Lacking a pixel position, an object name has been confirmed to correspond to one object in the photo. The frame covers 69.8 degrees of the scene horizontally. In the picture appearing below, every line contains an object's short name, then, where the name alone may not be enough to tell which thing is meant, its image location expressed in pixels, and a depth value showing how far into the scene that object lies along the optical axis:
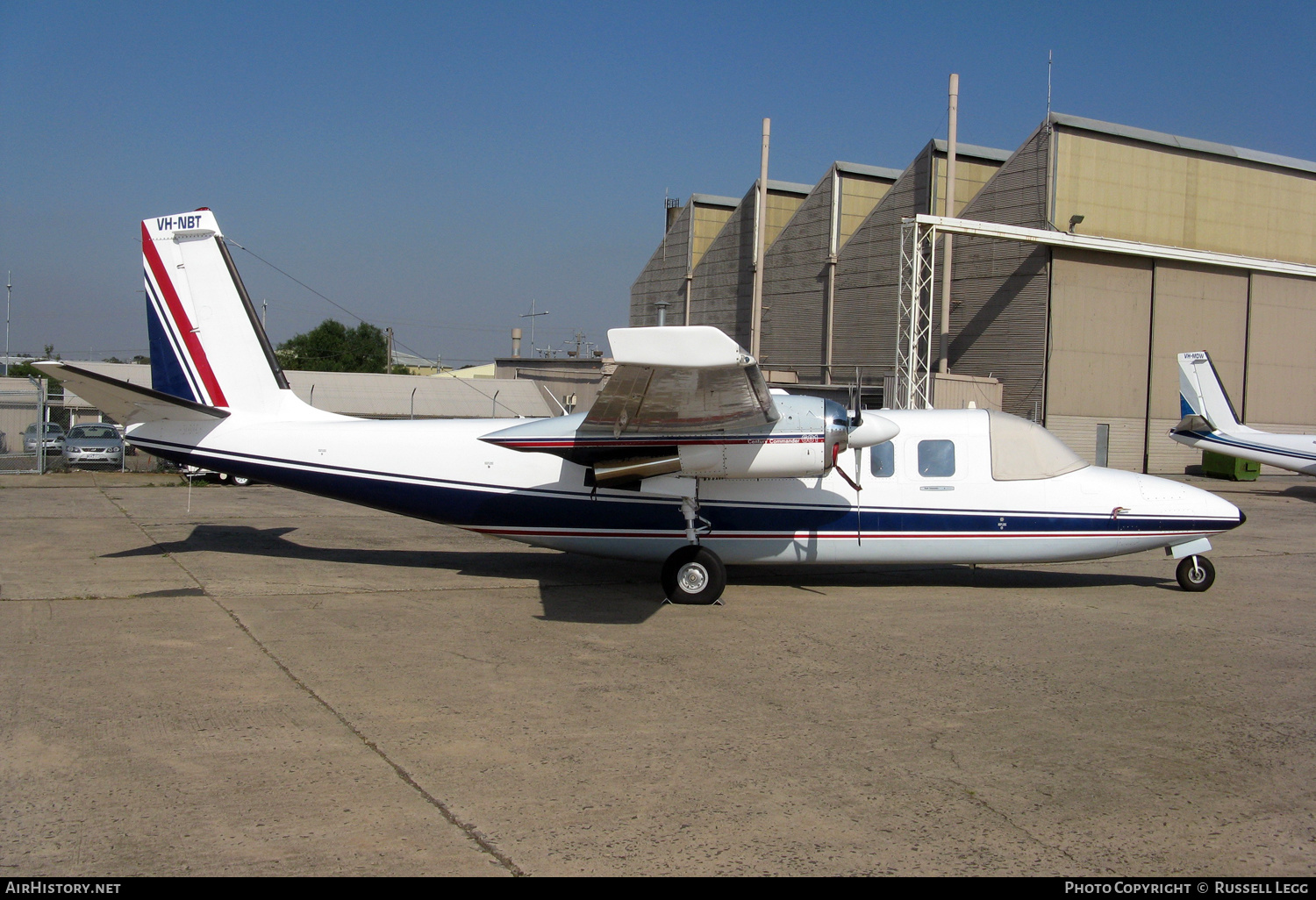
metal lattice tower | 28.12
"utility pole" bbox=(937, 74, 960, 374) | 31.19
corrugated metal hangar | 31.38
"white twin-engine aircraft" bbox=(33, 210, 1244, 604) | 10.34
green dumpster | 32.03
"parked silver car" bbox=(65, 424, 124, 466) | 27.83
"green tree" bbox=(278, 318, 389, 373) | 84.88
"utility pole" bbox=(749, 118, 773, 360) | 37.53
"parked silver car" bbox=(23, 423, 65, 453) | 28.81
